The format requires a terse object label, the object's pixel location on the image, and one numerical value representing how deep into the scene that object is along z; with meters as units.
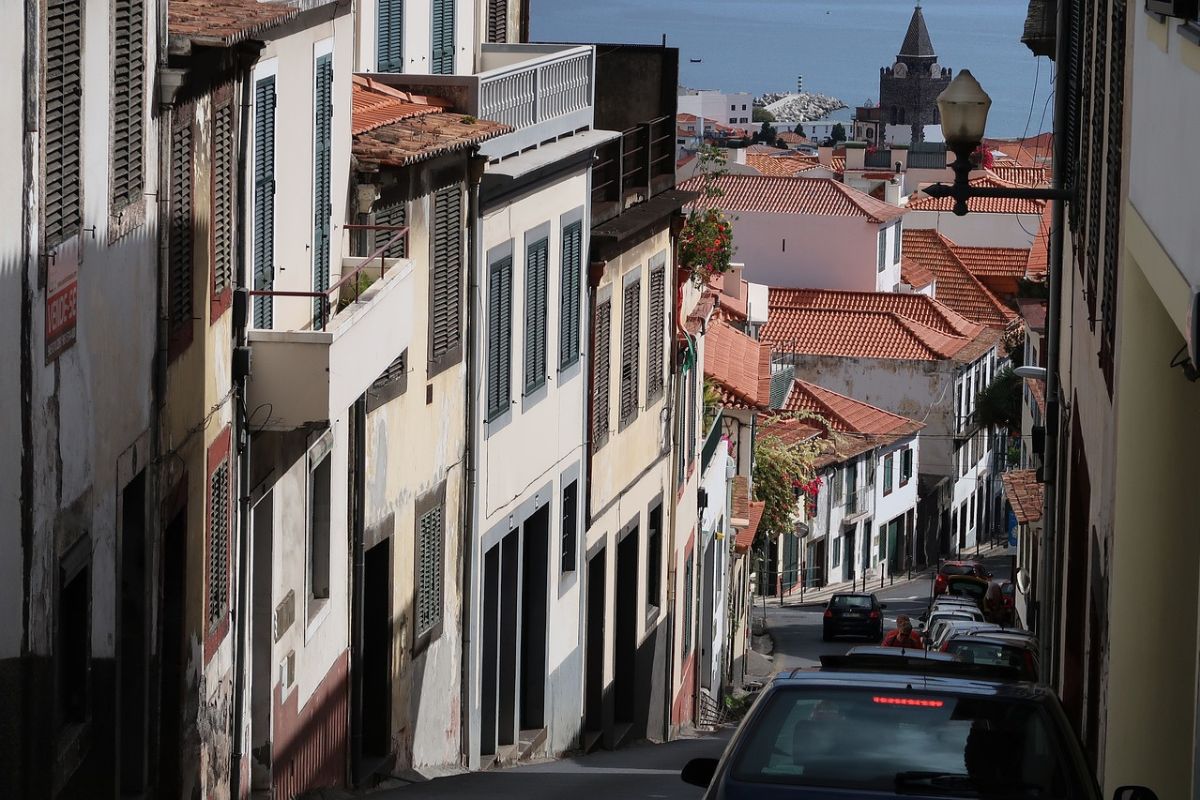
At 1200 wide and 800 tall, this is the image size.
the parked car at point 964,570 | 57.76
